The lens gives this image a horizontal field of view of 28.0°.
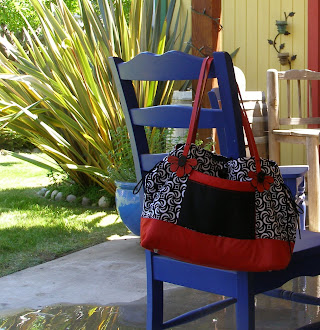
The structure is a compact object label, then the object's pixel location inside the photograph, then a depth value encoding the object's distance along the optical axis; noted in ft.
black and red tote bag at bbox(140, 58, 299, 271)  4.93
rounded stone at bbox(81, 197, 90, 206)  16.39
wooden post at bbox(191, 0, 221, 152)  12.61
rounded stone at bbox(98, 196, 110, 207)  15.93
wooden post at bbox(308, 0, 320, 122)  17.15
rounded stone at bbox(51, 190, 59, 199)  17.22
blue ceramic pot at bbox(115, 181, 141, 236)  11.37
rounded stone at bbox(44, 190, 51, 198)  17.51
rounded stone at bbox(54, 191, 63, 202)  17.02
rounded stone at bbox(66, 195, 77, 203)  16.62
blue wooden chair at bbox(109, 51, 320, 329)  5.33
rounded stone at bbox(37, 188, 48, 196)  18.00
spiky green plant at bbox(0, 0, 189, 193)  14.46
